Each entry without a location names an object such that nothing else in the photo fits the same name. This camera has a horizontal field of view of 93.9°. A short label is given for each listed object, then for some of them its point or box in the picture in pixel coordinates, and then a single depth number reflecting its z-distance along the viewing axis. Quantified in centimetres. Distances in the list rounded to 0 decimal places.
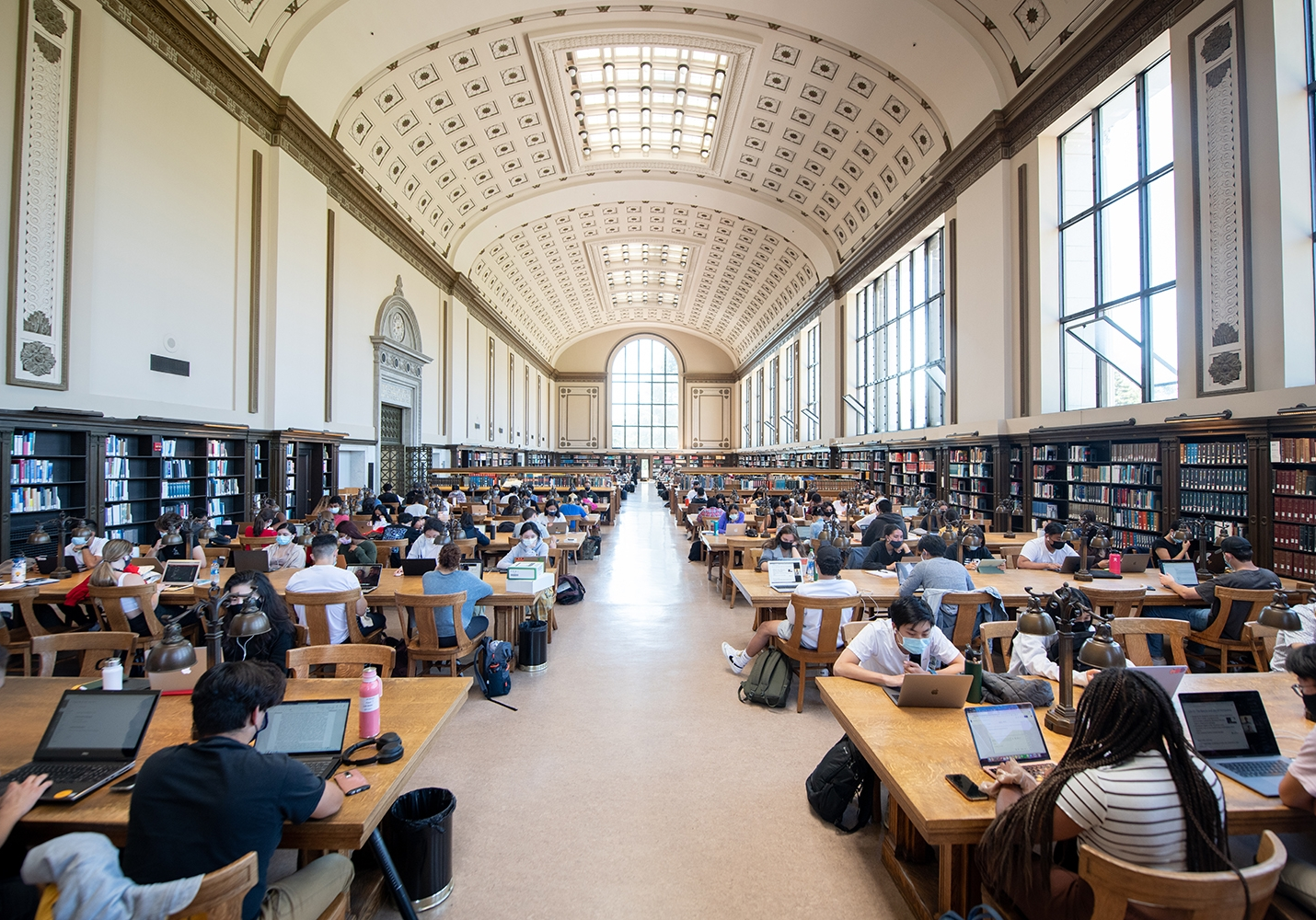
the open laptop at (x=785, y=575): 522
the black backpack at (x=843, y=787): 298
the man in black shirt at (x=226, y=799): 156
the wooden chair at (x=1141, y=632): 340
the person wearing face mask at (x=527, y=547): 622
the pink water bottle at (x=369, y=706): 231
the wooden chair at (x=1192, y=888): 137
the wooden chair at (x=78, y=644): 312
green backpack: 449
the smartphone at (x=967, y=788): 195
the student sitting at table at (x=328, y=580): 441
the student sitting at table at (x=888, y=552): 629
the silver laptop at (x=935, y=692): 262
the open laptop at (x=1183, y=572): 510
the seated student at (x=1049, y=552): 618
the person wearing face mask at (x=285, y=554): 601
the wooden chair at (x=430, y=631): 432
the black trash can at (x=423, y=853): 244
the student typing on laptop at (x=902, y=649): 314
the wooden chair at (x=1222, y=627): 413
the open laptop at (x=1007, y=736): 212
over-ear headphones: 215
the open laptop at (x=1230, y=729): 215
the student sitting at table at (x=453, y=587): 462
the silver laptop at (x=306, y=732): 215
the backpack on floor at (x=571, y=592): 780
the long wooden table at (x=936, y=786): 186
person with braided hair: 154
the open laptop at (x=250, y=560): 558
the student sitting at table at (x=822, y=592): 445
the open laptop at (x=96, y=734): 204
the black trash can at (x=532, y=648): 528
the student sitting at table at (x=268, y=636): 365
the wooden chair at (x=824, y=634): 435
